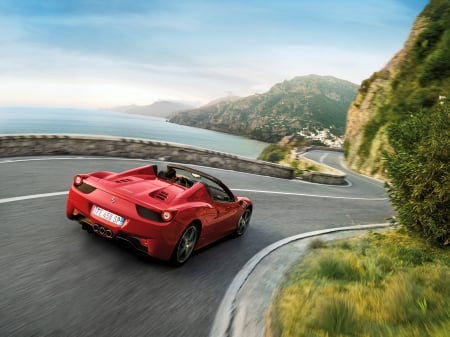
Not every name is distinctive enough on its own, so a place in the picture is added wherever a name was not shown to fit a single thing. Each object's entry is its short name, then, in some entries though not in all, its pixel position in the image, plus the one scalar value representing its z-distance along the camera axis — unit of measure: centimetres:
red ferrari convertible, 516
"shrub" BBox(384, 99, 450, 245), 815
